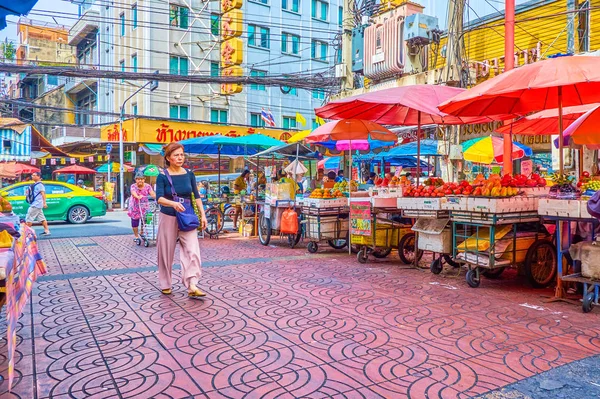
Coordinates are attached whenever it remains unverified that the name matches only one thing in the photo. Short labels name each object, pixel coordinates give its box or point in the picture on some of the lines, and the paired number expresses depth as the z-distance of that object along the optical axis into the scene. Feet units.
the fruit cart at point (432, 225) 23.34
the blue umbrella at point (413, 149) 52.54
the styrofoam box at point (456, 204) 21.64
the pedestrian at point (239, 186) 47.55
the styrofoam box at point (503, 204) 20.29
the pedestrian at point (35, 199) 42.57
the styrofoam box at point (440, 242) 23.31
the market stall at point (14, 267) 10.35
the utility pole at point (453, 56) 41.42
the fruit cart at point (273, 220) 35.12
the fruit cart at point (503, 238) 20.68
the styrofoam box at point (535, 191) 21.88
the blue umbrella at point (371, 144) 44.20
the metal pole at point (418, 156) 29.19
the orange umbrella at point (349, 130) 32.89
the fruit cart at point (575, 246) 17.28
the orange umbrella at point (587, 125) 25.08
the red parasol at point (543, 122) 29.60
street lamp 83.14
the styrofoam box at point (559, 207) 18.01
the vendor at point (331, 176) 45.96
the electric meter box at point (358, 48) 53.16
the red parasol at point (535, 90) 17.43
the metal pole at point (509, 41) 32.83
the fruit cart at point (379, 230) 27.91
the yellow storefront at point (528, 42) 38.99
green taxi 53.83
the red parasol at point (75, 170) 87.98
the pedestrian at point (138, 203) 37.78
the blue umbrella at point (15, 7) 12.96
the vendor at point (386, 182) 28.74
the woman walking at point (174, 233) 19.47
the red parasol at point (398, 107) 25.00
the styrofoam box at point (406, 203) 24.80
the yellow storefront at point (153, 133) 90.38
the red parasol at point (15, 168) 82.02
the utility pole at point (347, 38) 53.57
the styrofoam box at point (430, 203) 23.24
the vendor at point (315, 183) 52.38
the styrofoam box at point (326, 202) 30.94
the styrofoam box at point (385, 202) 27.55
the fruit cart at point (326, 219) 31.07
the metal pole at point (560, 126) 19.98
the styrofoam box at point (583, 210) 17.61
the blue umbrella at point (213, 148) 44.62
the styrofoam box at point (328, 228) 31.22
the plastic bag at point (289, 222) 33.94
